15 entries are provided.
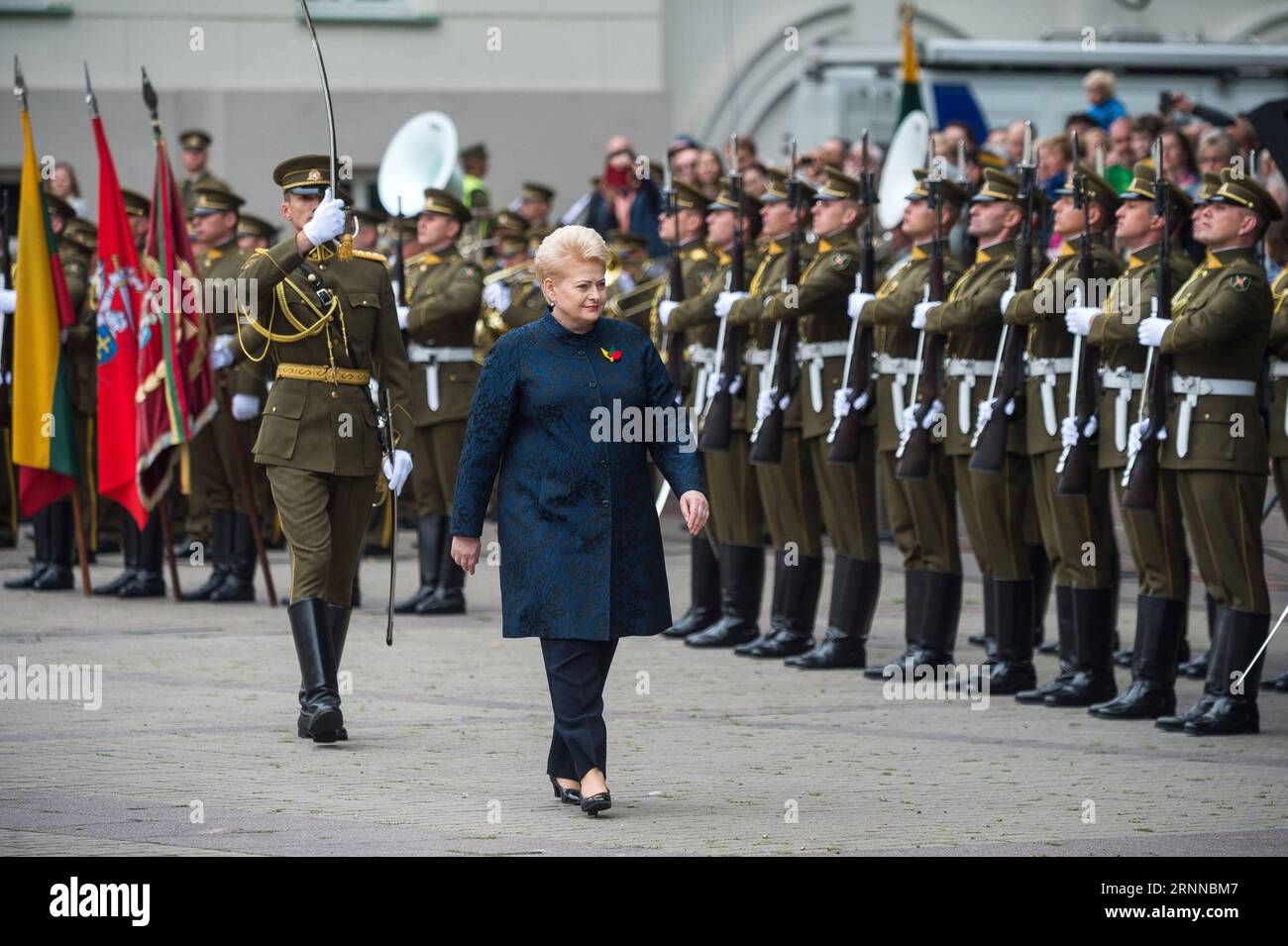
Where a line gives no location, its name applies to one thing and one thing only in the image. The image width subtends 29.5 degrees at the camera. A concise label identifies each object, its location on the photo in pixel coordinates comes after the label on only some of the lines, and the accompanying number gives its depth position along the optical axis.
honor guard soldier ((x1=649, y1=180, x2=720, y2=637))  12.09
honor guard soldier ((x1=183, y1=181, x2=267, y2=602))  13.26
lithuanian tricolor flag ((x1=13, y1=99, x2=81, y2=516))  13.25
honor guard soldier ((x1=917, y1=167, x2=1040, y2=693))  10.25
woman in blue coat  7.52
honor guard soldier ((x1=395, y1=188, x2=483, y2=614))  12.96
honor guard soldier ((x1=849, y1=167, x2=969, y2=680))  10.68
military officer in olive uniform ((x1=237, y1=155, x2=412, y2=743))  8.82
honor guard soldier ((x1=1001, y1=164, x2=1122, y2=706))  9.87
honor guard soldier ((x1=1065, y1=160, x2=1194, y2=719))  9.46
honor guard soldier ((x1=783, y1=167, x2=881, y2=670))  11.03
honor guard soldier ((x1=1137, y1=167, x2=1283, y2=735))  9.08
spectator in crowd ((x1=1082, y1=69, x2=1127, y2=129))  16.64
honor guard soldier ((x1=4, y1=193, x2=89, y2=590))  13.76
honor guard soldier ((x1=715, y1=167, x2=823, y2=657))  11.45
